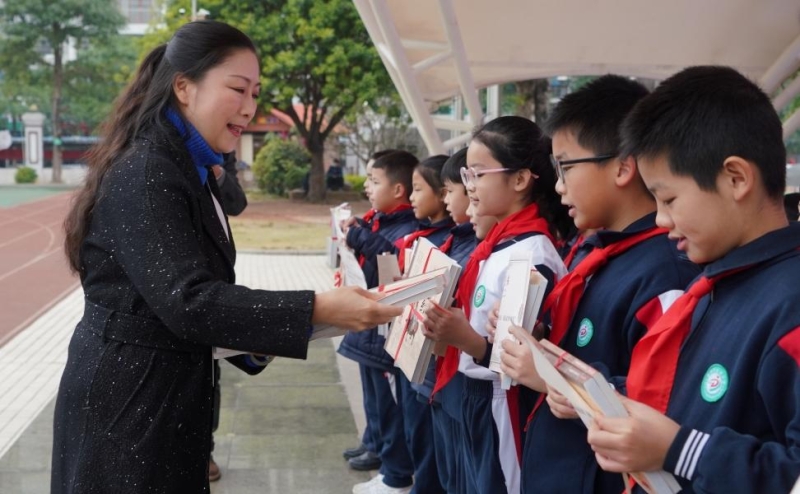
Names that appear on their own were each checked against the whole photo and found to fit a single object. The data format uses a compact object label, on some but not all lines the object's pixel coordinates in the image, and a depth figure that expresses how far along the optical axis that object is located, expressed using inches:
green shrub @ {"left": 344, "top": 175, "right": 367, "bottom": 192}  1279.5
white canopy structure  201.6
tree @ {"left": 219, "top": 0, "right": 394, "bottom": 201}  912.9
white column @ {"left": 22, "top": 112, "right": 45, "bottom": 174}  1824.6
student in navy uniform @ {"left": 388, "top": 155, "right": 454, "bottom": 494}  157.3
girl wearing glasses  105.9
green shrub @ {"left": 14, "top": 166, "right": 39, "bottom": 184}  1604.9
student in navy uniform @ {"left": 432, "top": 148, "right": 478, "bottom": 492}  124.3
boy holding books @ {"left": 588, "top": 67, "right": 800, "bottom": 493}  59.7
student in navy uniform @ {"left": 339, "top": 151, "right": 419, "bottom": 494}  172.7
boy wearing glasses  84.1
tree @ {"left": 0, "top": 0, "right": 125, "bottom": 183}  1563.7
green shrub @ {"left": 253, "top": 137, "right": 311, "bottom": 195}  1234.0
